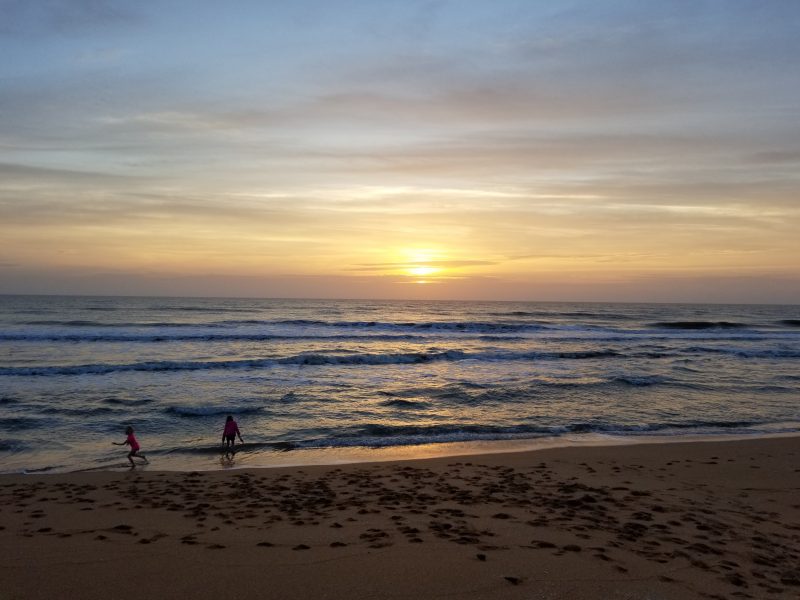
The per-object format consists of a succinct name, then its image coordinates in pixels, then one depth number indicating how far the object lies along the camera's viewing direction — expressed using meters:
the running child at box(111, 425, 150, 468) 11.10
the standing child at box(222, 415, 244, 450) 12.11
